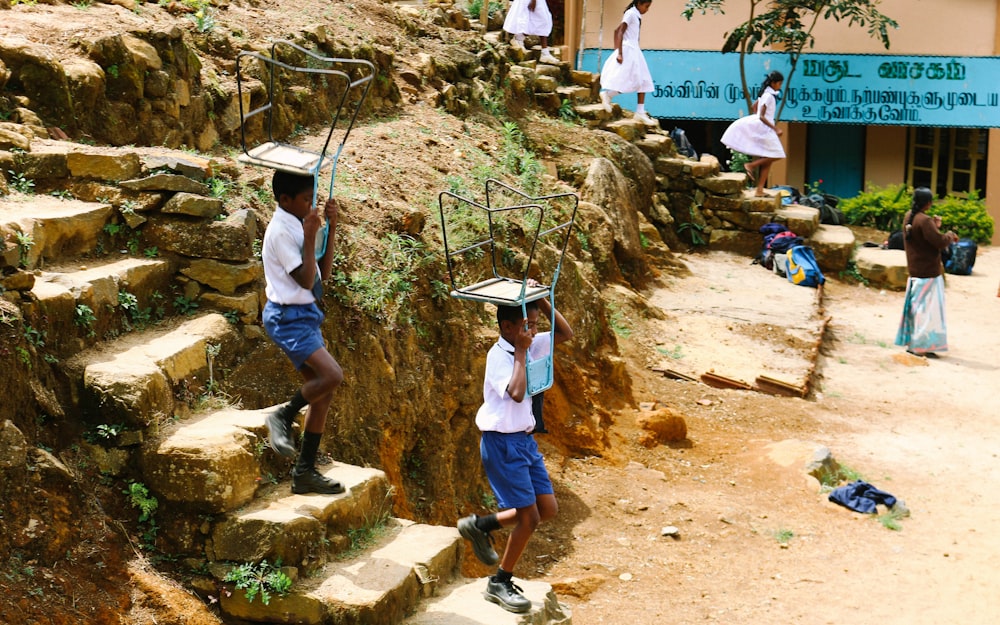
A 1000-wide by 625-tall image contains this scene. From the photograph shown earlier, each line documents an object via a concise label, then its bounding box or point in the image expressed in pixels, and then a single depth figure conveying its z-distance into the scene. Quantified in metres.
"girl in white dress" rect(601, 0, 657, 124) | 14.20
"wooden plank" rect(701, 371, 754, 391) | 10.41
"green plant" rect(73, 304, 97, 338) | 5.18
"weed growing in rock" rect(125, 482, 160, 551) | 4.77
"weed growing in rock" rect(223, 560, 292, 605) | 4.58
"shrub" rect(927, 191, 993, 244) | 17.06
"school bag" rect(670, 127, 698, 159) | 16.11
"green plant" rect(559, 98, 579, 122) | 14.27
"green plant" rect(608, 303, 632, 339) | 10.95
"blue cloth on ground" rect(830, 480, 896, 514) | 8.11
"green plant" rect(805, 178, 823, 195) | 17.93
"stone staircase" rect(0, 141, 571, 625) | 4.73
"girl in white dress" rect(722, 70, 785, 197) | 15.18
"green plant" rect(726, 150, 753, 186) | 16.31
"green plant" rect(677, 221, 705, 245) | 15.02
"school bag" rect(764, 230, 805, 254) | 14.38
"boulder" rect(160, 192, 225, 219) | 5.99
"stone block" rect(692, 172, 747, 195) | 15.01
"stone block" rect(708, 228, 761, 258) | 14.94
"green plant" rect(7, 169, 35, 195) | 5.94
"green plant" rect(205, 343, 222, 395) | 5.51
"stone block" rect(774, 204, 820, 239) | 14.88
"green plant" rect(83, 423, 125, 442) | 4.85
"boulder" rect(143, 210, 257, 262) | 5.97
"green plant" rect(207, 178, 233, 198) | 6.29
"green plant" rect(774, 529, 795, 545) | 7.62
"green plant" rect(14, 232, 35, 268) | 5.12
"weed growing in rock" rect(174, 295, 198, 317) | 5.90
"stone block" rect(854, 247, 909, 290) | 14.53
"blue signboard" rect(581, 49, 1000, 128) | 17.14
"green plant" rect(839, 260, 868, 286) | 14.71
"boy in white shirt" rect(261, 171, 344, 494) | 4.77
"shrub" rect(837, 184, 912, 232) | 17.09
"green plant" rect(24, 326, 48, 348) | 4.84
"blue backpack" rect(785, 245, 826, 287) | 13.84
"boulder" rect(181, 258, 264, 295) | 5.98
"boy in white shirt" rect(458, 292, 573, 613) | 4.98
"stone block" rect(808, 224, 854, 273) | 14.73
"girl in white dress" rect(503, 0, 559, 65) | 14.68
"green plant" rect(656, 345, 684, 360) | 10.87
